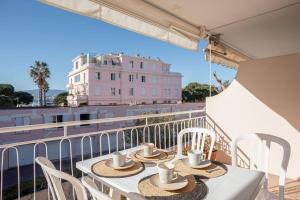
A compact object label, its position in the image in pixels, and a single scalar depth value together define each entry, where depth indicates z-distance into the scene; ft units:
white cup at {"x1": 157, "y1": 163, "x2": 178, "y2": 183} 4.06
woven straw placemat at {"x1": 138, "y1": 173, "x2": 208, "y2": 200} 3.64
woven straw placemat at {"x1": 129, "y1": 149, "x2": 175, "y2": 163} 5.65
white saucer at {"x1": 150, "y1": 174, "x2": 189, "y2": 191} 3.92
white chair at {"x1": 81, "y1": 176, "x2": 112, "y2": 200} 2.60
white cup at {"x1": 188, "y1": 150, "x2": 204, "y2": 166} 5.11
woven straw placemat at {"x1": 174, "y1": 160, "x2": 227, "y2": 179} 4.66
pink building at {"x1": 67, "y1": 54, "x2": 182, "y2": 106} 92.27
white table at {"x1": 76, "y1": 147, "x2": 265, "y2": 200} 3.84
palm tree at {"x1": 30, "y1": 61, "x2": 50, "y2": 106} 85.68
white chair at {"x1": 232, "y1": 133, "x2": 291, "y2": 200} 6.19
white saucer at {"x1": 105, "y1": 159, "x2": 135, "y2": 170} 5.03
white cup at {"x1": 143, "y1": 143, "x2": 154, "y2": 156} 6.00
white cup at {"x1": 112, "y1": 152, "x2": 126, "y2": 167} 5.08
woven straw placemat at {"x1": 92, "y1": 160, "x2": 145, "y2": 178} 4.68
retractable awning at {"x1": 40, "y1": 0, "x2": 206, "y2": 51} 6.81
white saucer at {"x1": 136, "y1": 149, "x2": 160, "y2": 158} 5.95
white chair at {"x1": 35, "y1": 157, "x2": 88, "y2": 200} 3.20
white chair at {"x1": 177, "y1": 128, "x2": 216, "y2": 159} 7.88
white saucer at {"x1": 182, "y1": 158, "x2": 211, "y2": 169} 5.02
